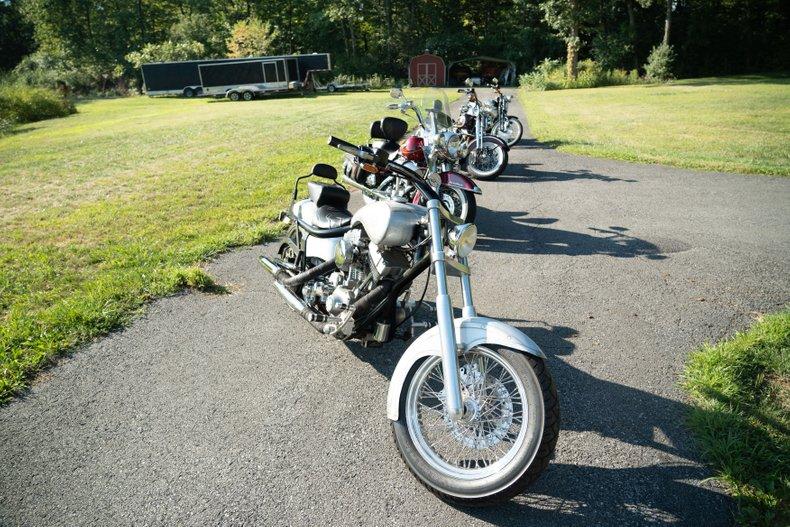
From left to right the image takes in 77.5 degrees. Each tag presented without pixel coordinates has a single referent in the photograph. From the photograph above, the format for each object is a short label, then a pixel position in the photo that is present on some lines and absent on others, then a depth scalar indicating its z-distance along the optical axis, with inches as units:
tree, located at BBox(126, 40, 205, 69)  1887.3
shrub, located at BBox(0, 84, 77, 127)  887.1
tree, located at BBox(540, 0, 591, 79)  1483.8
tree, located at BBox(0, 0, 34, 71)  2108.8
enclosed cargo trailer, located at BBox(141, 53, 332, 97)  1422.2
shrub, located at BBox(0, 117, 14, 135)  748.2
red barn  1925.4
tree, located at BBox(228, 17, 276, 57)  1894.7
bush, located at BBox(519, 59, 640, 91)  1421.0
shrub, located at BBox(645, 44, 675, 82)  1423.5
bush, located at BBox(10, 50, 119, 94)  1664.6
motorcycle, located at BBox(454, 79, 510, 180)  359.3
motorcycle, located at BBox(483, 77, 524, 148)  459.8
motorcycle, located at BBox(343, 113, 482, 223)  132.6
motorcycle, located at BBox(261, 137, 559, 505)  90.6
